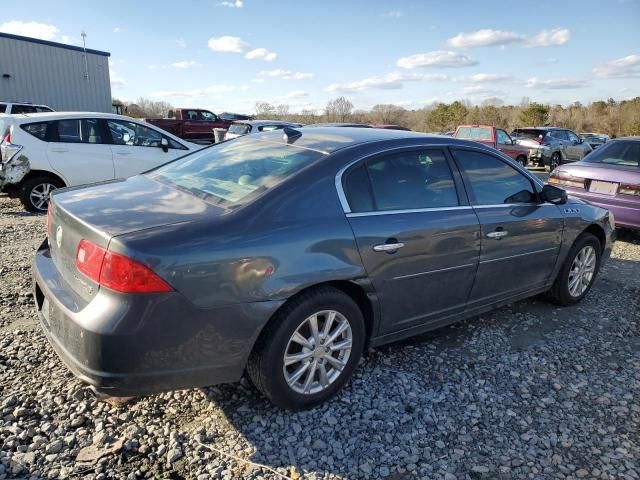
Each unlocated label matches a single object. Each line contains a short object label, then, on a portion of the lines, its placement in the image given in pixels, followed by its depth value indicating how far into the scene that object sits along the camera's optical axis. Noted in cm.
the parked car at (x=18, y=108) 1563
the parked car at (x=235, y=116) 3381
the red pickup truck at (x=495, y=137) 1565
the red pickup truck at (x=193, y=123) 2385
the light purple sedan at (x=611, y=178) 680
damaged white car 719
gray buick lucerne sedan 223
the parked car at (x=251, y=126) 1577
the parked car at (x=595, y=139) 2763
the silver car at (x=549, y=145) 1784
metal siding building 2366
